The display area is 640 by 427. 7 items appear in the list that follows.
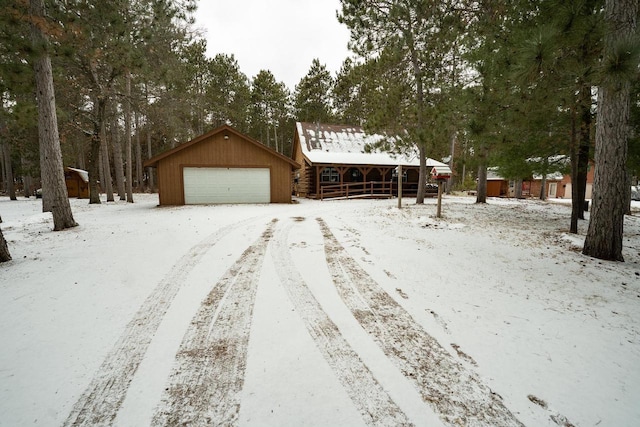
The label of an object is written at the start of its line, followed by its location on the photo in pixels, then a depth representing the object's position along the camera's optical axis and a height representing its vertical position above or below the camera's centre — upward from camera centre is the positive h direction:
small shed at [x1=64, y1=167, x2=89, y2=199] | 23.25 +0.42
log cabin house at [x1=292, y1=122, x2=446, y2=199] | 20.56 +1.74
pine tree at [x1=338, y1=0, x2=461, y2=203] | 11.31 +5.95
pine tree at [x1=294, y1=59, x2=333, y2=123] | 33.78 +11.73
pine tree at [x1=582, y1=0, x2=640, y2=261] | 4.57 +0.55
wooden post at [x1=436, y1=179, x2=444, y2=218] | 10.17 -0.32
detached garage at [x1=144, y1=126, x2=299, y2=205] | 14.99 +1.03
